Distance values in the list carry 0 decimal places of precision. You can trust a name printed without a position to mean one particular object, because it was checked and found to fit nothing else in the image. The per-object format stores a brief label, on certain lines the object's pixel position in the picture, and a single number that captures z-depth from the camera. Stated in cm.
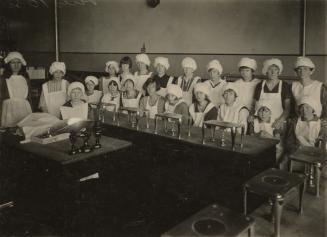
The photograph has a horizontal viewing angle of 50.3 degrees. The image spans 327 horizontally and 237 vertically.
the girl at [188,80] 557
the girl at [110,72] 641
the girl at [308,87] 449
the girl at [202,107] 458
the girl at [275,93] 469
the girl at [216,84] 526
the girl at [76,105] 471
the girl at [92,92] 589
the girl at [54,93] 558
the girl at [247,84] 498
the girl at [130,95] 557
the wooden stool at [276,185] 268
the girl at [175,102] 486
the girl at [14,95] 570
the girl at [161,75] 582
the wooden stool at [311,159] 342
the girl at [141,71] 621
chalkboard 598
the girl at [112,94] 576
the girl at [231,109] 467
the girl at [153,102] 519
